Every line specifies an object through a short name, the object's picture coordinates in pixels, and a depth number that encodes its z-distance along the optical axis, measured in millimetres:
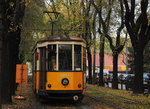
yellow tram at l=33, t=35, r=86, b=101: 12016
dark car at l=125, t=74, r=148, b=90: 25469
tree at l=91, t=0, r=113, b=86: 22688
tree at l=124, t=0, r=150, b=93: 17953
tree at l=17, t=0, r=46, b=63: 22688
